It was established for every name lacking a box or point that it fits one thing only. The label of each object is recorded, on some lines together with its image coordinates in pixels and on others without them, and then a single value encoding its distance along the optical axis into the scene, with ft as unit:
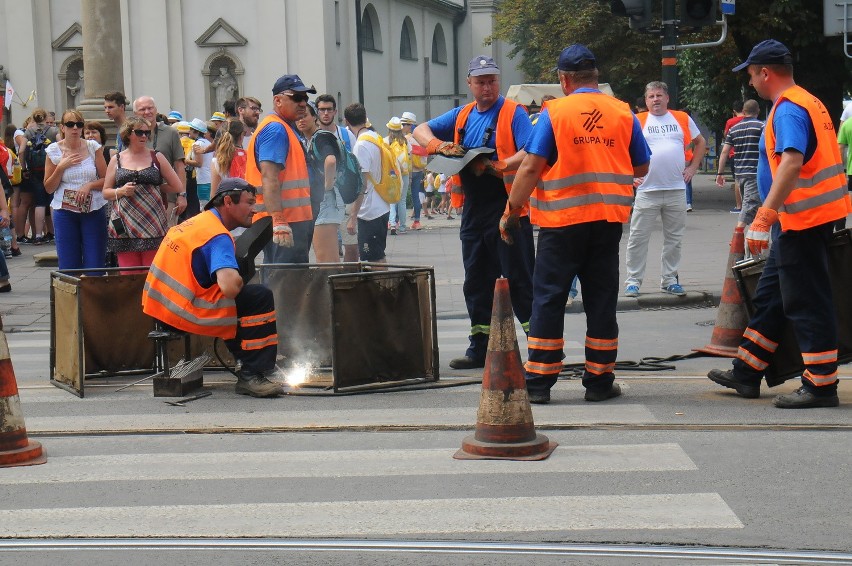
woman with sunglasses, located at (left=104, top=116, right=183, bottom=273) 64.03
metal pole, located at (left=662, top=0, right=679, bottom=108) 79.48
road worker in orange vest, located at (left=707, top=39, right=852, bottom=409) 43.09
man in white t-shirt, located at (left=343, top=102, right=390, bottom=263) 83.51
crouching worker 48.31
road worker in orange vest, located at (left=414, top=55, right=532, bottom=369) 51.83
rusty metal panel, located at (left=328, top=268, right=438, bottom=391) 48.82
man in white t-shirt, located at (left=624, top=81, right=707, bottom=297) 75.20
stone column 113.79
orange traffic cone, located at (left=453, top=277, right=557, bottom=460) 38.49
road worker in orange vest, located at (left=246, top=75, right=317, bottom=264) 55.91
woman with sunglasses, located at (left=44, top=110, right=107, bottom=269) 69.90
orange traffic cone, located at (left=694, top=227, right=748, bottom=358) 54.17
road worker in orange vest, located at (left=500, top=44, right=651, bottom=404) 45.21
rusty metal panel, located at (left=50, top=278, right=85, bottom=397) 49.95
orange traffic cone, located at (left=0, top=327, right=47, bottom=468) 38.89
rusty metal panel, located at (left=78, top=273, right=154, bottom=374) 52.53
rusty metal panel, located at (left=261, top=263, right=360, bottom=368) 53.89
